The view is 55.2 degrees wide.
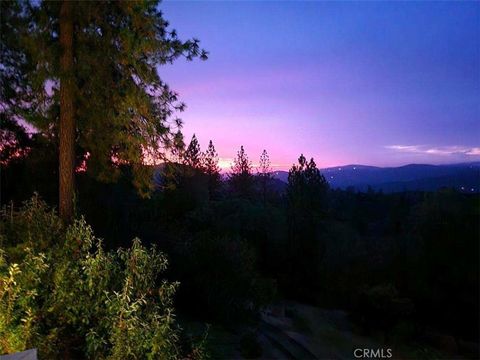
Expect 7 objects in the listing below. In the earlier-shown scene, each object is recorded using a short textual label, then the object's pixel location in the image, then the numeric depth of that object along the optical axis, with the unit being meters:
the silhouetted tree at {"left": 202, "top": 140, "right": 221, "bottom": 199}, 41.75
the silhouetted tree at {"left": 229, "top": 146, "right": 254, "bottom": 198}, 47.25
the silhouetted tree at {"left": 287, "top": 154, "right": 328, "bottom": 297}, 21.81
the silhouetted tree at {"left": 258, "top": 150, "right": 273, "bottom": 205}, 47.69
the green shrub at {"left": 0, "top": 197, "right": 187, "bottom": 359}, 4.67
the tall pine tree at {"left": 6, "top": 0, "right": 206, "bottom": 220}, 7.27
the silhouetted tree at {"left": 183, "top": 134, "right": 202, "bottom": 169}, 38.49
